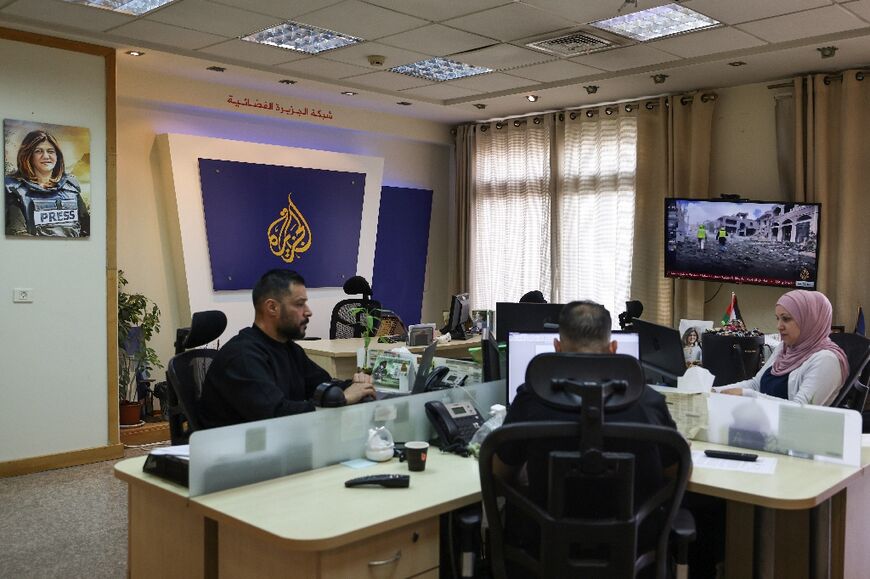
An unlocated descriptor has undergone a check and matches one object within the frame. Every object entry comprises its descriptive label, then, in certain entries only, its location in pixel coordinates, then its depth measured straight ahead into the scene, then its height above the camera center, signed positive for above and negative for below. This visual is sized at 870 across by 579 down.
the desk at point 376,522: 2.33 -0.81
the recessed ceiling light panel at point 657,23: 5.22 +1.57
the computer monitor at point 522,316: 4.84 -0.33
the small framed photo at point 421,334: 6.42 -0.58
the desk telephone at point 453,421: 3.23 -0.63
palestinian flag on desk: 5.69 -0.35
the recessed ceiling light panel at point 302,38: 5.70 +1.57
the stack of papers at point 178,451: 2.77 -0.67
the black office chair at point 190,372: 3.57 -0.51
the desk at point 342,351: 5.99 -0.69
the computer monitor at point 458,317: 6.96 -0.48
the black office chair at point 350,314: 7.30 -0.49
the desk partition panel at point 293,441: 2.59 -0.63
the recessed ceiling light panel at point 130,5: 5.08 +1.55
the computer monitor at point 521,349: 3.64 -0.39
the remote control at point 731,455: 3.05 -0.71
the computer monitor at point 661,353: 3.96 -0.44
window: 7.97 +0.52
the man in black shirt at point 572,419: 2.27 -0.48
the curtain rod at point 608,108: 7.37 +1.48
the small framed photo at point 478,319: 7.02 -0.51
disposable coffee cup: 2.92 -0.69
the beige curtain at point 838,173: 6.38 +0.72
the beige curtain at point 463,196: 9.38 +0.72
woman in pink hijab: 3.89 -0.46
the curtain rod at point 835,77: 6.34 +1.46
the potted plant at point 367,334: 4.58 -0.43
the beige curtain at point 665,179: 7.31 +0.75
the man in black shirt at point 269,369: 3.24 -0.46
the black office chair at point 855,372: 4.09 -0.54
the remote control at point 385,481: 2.71 -0.72
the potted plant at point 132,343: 6.44 -0.69
